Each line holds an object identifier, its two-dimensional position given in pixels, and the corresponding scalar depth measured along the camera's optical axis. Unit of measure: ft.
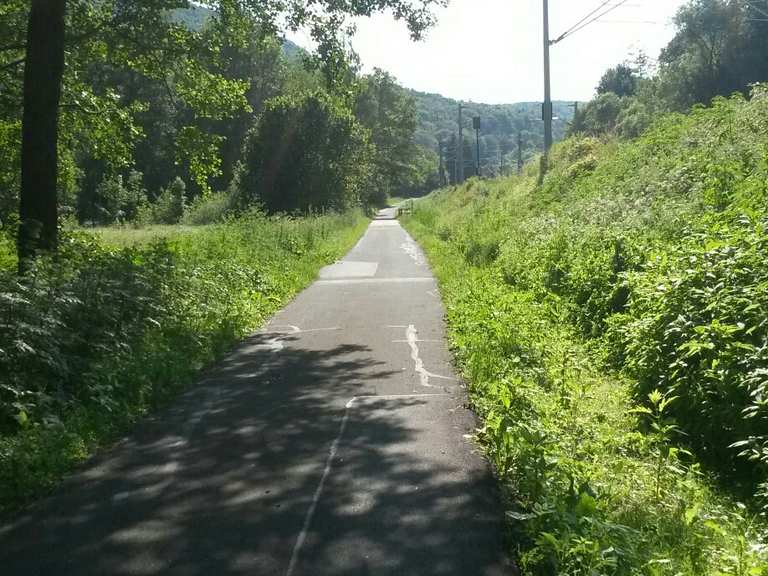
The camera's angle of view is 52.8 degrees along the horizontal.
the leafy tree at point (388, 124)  333.62
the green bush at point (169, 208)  178.81
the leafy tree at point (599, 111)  252.42
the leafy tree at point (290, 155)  163.22
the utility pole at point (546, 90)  81.15
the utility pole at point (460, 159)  209.30
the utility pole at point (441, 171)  389.80
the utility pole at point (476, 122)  207.31
